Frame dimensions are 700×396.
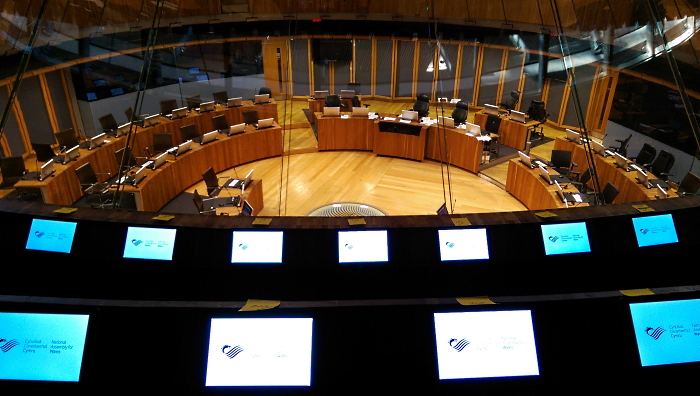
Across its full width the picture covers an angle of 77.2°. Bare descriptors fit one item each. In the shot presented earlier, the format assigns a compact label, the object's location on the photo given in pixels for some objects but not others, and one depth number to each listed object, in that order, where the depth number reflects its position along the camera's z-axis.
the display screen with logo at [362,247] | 2.54
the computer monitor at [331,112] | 10.04
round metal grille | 6.67
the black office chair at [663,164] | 6.80
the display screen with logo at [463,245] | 2.58
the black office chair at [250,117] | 9.72
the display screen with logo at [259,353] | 1.93
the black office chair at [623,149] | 7.88
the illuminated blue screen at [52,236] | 2.64
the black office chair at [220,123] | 9.27
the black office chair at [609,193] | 5.67
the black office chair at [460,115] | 9.94
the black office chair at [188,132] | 8.55
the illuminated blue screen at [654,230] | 2.74
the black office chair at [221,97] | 10.98
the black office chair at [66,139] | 7.91
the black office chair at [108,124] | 8.80
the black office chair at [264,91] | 11.20
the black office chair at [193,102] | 10.30
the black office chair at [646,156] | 7.30
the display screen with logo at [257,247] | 2.52
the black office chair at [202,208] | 5.65
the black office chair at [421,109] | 10.53
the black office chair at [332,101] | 11.24
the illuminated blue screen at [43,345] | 1.94
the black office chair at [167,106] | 9.50
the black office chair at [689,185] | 5.79
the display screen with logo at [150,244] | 2.56
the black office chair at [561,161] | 7.50
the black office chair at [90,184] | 6.47
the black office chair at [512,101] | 10.76
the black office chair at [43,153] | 7.54
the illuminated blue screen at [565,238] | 2.65
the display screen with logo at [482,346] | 1.98
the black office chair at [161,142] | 8.15
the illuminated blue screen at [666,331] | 2.03
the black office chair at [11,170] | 6.55
